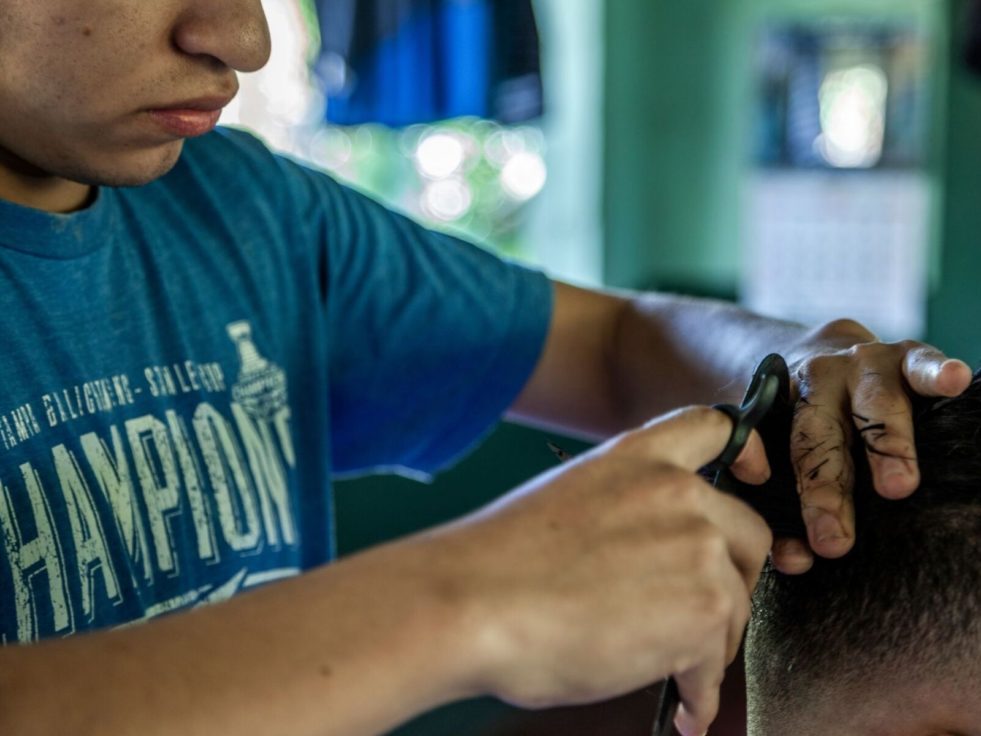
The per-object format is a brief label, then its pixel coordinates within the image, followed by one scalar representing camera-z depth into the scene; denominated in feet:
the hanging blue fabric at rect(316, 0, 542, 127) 13.24
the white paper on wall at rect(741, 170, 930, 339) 16.70
